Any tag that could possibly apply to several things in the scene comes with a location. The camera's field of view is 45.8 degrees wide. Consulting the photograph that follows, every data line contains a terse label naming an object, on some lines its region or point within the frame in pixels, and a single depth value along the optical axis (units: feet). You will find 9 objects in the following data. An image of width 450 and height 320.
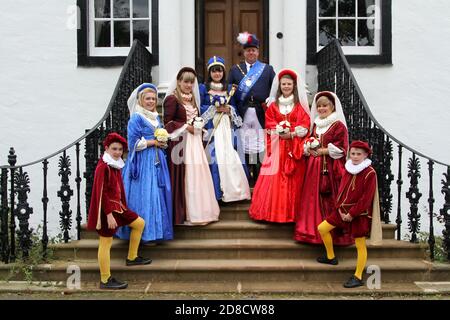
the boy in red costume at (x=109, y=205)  16.05
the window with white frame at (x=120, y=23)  27.53
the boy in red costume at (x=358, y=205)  16.34
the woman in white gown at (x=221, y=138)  20.15
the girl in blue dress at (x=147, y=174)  17.70
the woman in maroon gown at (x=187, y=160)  18.81
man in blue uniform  21.16
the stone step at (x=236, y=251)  18.13
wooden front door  28.48
